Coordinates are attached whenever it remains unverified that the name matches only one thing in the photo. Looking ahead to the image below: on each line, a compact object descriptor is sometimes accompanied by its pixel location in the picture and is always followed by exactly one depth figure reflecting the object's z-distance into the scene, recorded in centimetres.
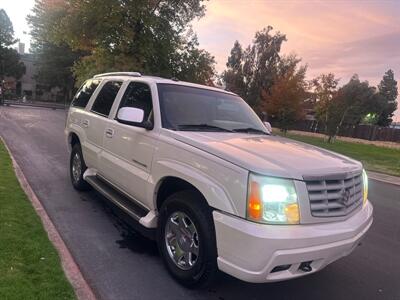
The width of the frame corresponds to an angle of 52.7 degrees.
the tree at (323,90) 3730
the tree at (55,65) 5434
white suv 319
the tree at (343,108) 2844
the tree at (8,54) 5788
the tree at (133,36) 2520
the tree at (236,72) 5788
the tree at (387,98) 7450
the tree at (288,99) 3538
